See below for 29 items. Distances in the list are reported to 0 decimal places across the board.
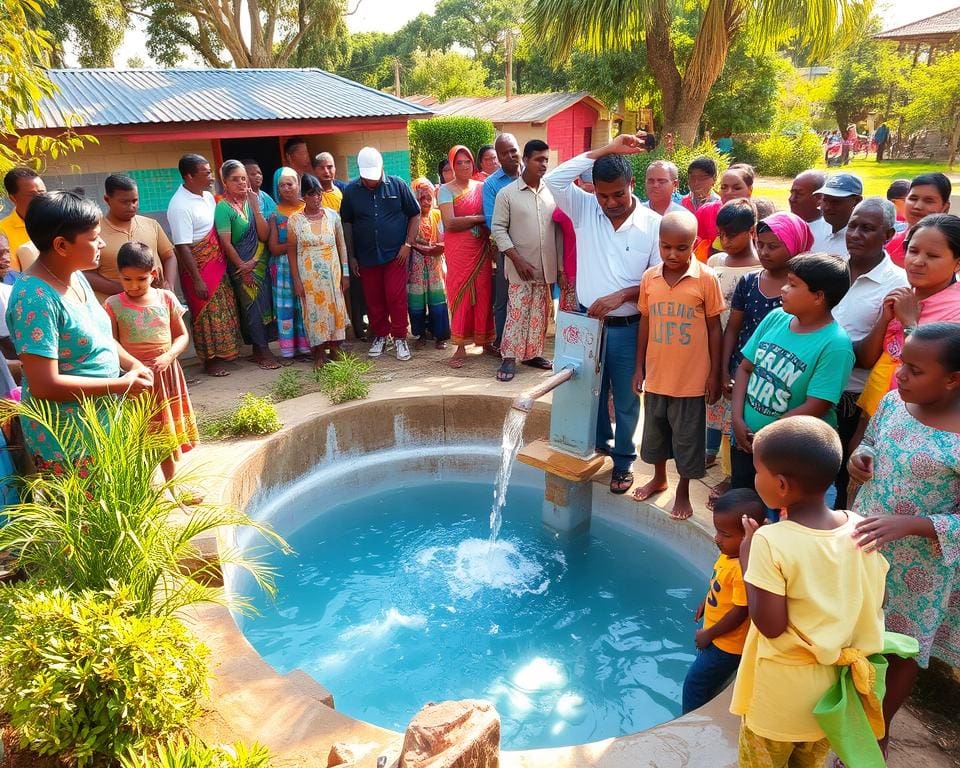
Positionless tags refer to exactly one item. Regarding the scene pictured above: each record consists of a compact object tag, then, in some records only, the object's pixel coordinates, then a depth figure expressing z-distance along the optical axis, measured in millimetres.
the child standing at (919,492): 1881
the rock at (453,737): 1693
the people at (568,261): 4793
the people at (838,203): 3361
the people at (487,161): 6578
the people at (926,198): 3162
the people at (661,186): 4238
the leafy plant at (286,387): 4938
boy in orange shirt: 3084
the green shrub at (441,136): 18578
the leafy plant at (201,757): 1743
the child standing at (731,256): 3293
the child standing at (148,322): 3234
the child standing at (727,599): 2217
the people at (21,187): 3865
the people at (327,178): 5801
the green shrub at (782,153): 19406
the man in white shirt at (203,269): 4934
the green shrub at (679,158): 13383
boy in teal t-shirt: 2412
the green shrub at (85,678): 1805
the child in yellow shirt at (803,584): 1588
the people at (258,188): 5395
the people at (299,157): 6332
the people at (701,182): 4996
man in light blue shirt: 4863
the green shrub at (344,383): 4742
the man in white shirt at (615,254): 3484
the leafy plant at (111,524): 2137
